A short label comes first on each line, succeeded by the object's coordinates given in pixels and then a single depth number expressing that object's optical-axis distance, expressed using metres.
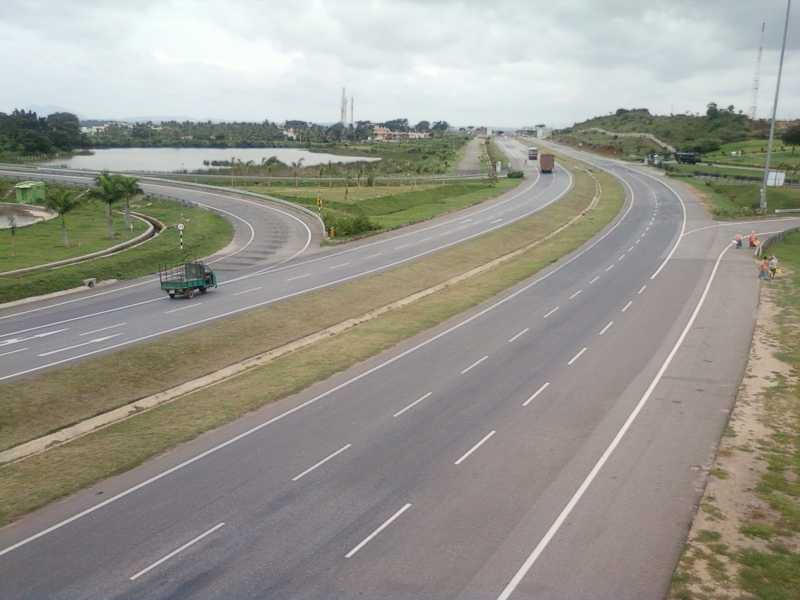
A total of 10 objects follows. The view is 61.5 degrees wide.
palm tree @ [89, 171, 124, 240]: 56.59
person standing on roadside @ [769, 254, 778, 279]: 44.06
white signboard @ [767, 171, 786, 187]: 83.12
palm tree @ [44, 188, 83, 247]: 54.05
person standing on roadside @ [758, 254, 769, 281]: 44.12
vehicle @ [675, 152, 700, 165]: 132.12
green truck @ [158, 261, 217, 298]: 39.66
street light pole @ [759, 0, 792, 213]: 63.62
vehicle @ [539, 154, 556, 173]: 120.74
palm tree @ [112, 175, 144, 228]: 58.41
